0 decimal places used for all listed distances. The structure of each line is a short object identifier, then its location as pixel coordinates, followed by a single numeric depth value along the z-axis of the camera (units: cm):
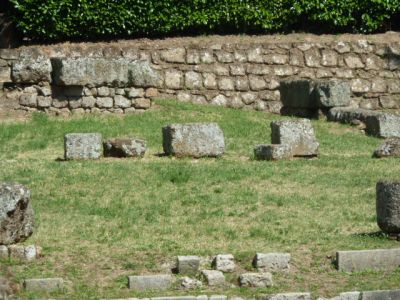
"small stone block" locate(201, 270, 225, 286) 1275
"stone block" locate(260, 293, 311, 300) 1230
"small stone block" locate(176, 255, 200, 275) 1296
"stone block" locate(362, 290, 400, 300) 1243
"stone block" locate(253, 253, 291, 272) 1312
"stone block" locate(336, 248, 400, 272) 1327
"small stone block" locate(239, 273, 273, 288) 1275
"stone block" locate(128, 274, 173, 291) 1258
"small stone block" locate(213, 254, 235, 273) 1308
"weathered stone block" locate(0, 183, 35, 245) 1360
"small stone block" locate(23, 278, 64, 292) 1245
